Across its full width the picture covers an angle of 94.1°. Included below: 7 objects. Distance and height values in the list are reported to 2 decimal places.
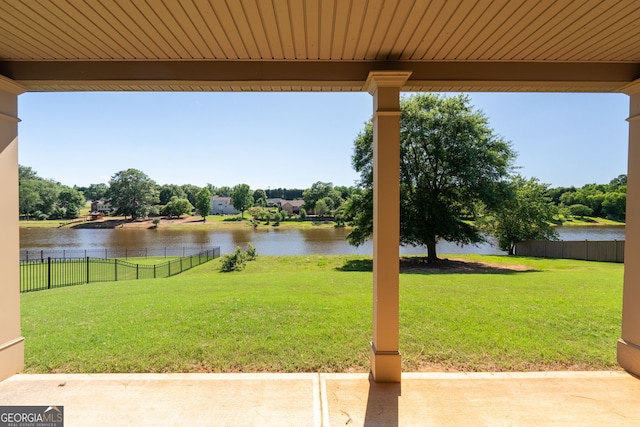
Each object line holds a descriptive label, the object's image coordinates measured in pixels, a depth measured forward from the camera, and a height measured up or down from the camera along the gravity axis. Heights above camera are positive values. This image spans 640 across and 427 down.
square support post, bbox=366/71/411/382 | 2.82 -0.19
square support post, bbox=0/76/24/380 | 2.84 -0.25
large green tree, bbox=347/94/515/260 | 13.28 +2.03
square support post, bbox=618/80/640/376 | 3.00 -0.43
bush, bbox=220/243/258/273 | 12.43 -2.08
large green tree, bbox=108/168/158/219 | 46.17 +3.11
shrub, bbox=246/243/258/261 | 14.35 -1.96
